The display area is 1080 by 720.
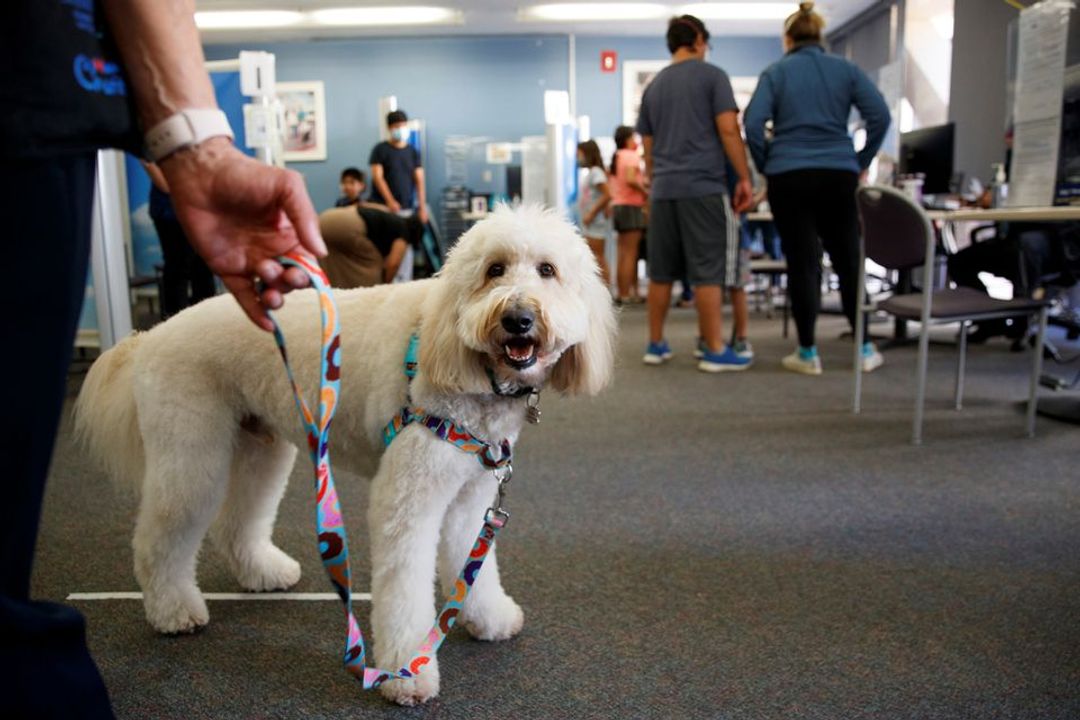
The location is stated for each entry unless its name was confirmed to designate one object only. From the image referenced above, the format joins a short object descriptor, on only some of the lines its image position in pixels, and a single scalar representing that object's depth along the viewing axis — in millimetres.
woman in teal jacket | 4188
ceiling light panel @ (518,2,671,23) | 9977
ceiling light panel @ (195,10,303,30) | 9938
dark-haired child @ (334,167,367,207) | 8430
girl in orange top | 7914
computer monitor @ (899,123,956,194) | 5727
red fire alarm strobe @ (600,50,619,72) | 11352
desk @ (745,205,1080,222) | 2701
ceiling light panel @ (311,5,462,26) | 10055
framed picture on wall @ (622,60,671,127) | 11461
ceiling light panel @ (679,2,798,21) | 9969
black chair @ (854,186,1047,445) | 3109
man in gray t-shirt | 4320
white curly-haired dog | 1419
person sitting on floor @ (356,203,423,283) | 5020
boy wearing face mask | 8914
